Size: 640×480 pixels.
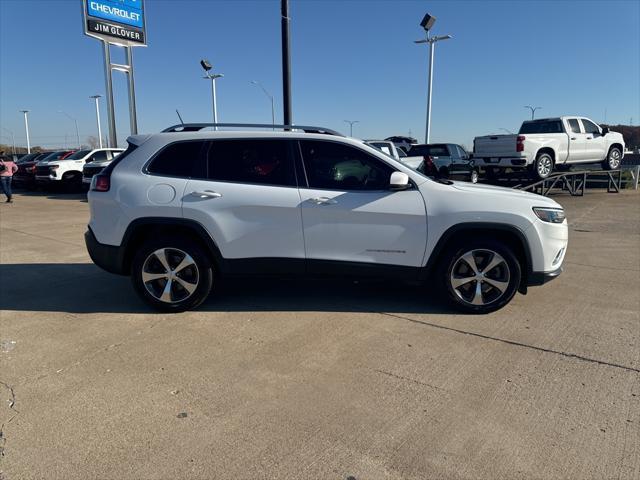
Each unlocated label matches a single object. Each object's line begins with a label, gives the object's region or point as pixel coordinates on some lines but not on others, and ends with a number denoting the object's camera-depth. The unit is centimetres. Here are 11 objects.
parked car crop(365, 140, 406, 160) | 1263
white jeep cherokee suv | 429
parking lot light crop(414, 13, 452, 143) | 2992
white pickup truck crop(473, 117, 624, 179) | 1334
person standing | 1562
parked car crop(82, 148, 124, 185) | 1659
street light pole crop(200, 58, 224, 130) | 3297
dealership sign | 1919
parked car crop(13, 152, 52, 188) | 1966
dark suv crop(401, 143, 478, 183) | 1708
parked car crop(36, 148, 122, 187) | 1845
